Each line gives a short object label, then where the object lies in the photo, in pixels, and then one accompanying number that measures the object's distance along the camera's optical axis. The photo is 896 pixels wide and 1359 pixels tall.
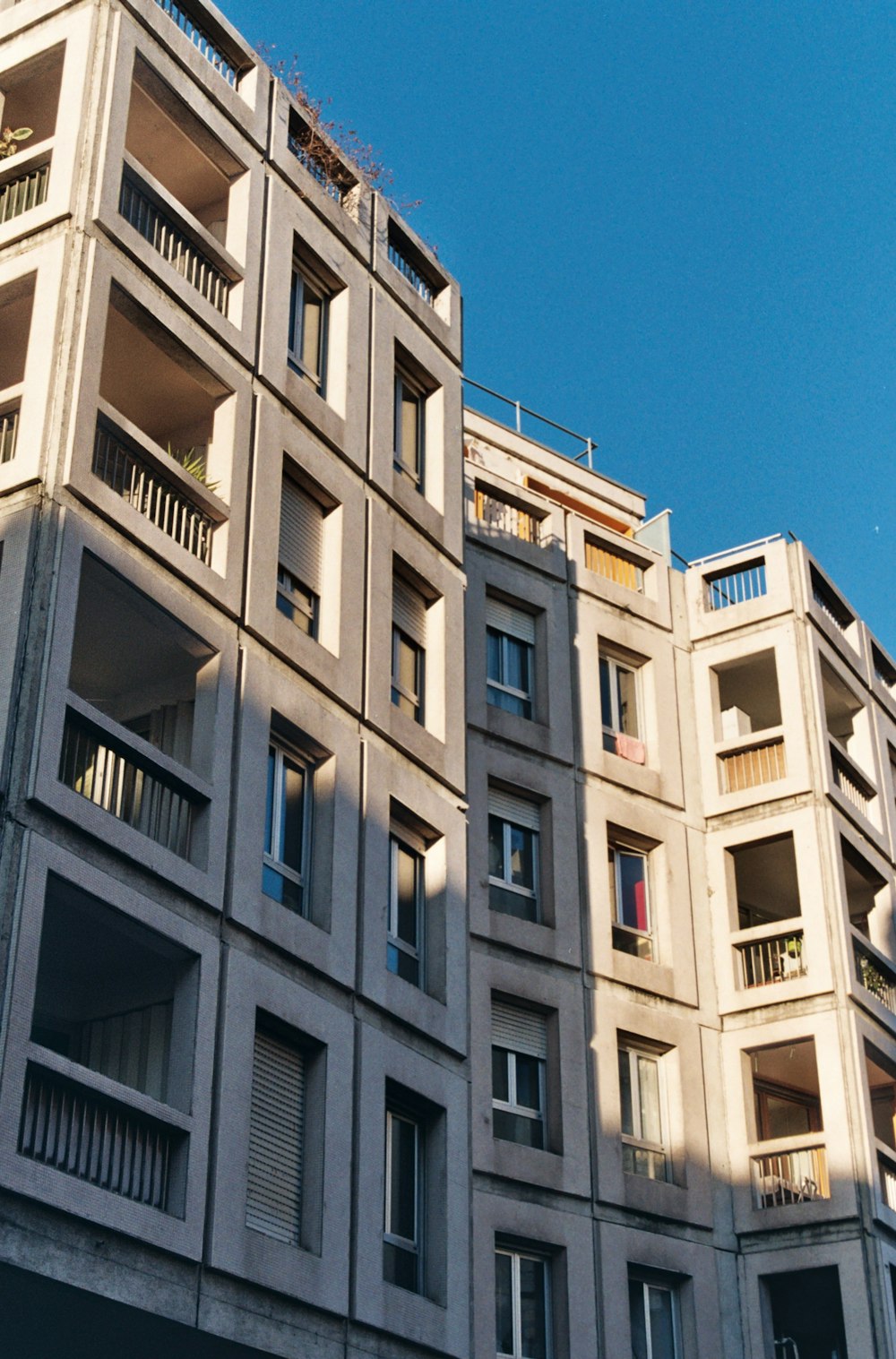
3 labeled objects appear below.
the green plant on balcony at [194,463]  20.11
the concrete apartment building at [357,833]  16.45
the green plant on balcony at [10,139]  20.06
